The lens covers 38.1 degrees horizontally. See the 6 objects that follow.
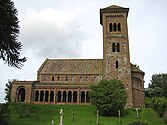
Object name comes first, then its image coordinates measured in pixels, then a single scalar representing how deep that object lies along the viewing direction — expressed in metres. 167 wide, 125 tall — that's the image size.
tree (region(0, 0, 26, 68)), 26.23
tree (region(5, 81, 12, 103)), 74.69
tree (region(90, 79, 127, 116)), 47.19
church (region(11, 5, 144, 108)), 60.62
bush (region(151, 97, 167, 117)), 48.44
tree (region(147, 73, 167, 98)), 76.57
